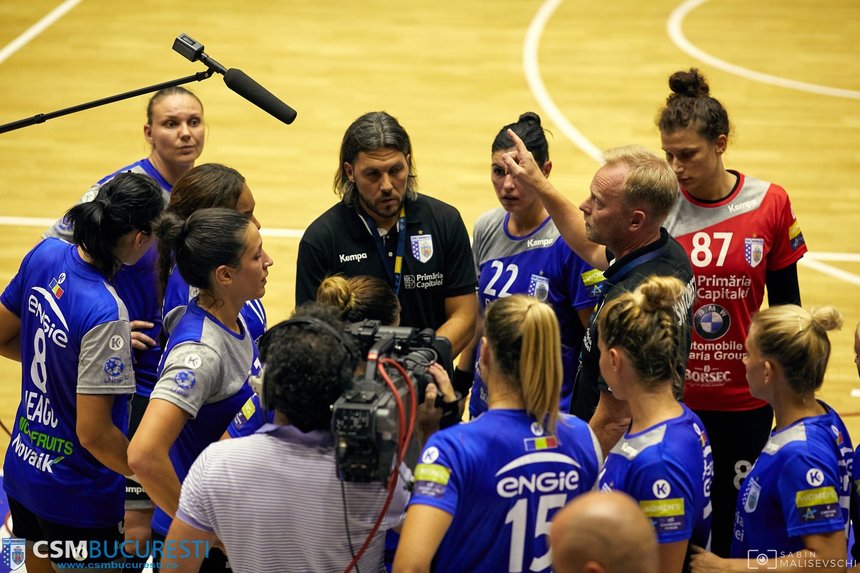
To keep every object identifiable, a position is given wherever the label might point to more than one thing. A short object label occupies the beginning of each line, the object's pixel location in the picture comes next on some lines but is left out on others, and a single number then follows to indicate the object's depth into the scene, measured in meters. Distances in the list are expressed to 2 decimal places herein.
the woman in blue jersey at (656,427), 6.57
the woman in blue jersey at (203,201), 8.77
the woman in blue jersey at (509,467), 5.94
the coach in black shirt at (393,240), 9.67
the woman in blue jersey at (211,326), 7.40
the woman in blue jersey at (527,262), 9.80
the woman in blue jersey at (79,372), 7.74
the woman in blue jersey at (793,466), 6.85
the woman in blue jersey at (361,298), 7.72
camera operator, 5.91
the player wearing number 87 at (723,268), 9.44
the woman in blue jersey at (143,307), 9.70
